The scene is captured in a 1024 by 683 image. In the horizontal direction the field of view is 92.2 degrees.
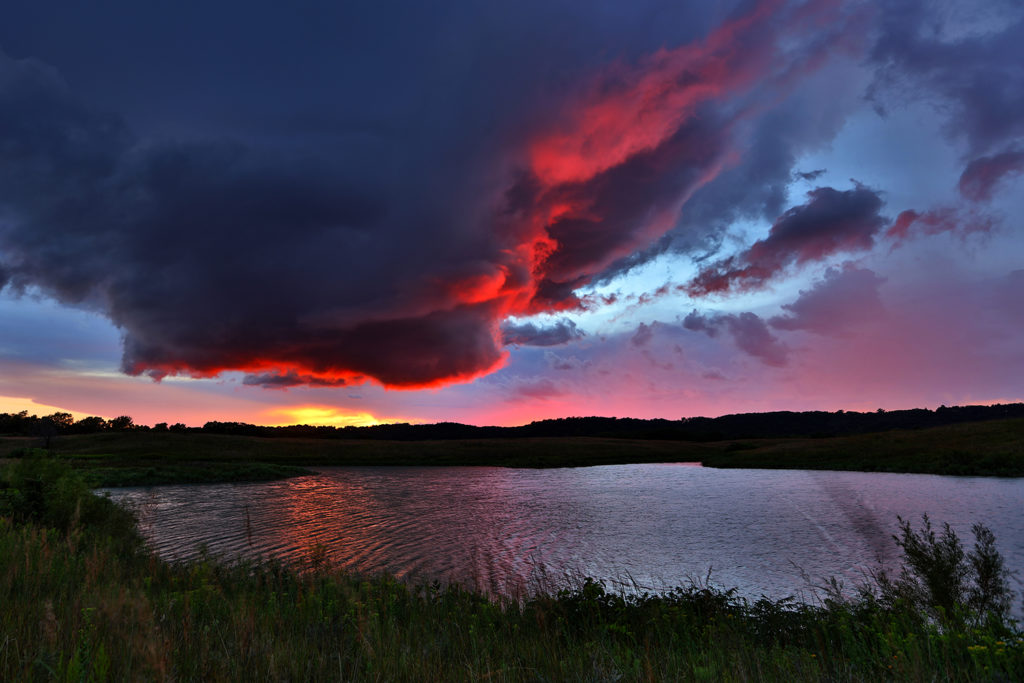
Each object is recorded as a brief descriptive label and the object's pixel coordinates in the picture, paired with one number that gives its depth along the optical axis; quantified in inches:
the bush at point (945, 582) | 419.4
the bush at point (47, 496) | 683.4
